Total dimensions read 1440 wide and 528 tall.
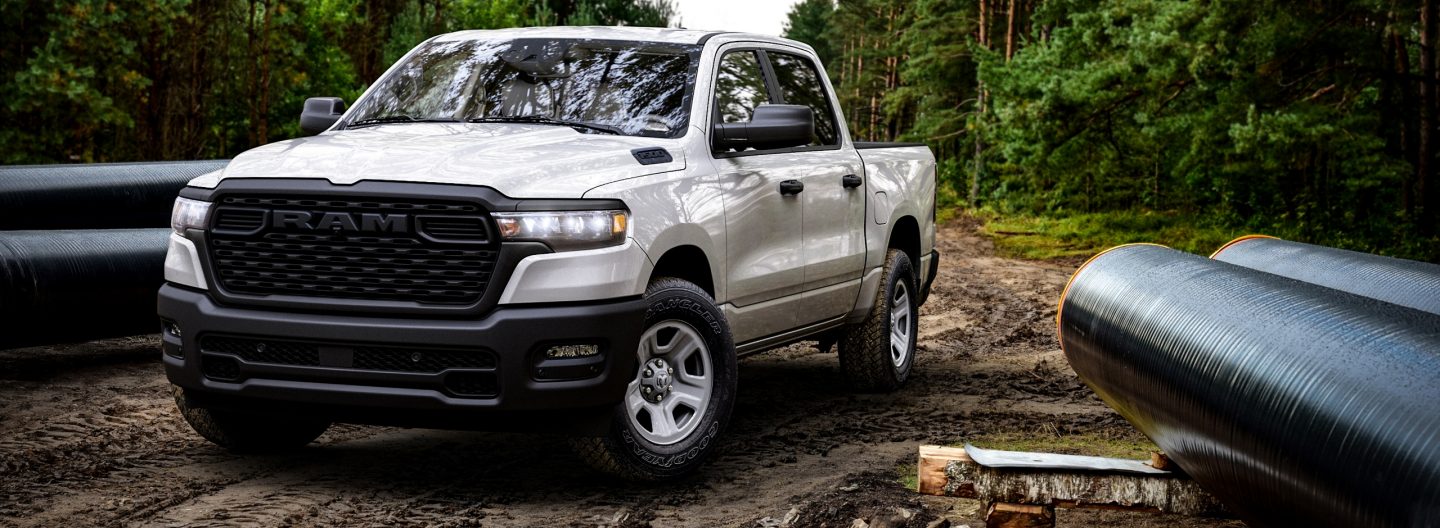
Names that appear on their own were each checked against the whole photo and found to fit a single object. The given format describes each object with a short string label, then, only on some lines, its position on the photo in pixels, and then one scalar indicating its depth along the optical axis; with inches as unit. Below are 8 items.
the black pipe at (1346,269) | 215.3
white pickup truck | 203.6
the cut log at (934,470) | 191.5
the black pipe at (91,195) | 397.1
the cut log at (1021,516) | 189.6
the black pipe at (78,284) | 333.1
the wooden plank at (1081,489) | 187.9
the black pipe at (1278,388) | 125.4
